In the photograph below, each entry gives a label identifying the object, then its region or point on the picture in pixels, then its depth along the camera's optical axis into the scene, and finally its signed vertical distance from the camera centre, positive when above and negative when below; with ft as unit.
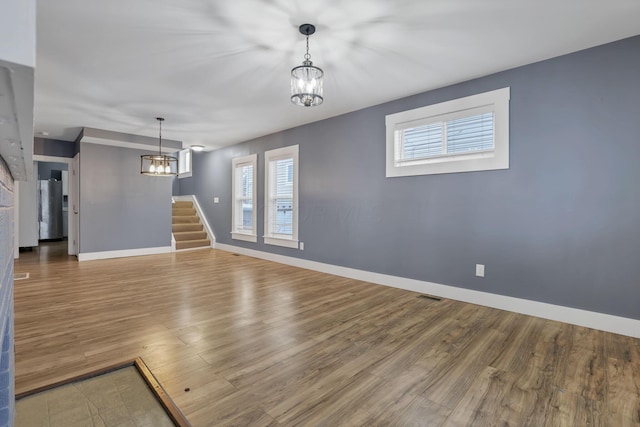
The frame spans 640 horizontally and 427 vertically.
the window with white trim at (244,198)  20.79 +0.40
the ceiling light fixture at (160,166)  16.35 +2.02
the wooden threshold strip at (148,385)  5.17 -3.58
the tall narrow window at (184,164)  28.68 +3.79
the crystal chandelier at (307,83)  7.80 +3.12
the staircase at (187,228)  23.59 -2.06
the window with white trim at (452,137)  10.69 +2.70
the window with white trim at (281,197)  17.99 +0.44
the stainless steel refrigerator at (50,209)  26.81 -0.67
